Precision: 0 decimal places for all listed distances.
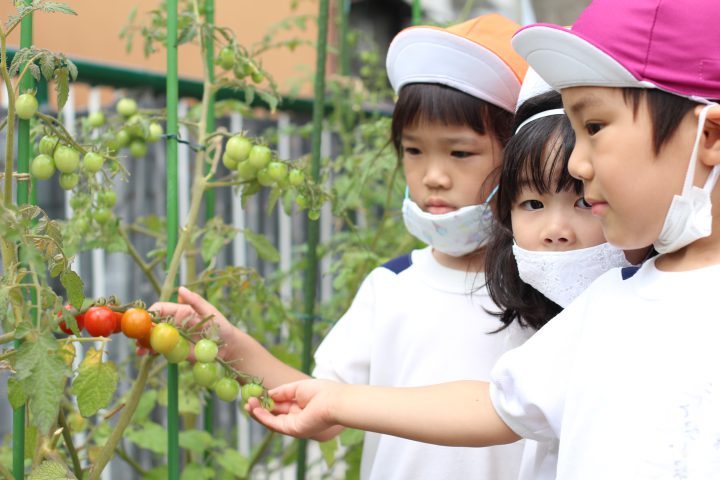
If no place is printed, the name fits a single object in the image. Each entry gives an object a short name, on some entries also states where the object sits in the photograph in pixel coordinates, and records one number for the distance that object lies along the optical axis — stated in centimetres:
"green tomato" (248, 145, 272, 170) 141
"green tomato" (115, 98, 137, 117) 172
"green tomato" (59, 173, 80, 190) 130
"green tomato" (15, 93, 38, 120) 116
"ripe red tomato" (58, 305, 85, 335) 129
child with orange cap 155
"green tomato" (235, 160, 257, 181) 144
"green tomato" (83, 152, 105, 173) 129
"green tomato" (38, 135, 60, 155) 128
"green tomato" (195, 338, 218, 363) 129
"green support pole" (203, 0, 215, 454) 162
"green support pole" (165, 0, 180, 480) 143
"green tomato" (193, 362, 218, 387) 130
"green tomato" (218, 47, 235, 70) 155
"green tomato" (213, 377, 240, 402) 131
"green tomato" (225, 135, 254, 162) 141
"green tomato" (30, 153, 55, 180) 125
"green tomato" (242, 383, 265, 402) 129
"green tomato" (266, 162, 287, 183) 142
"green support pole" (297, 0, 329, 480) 181
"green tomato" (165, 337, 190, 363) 129
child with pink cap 96
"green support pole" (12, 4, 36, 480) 121
